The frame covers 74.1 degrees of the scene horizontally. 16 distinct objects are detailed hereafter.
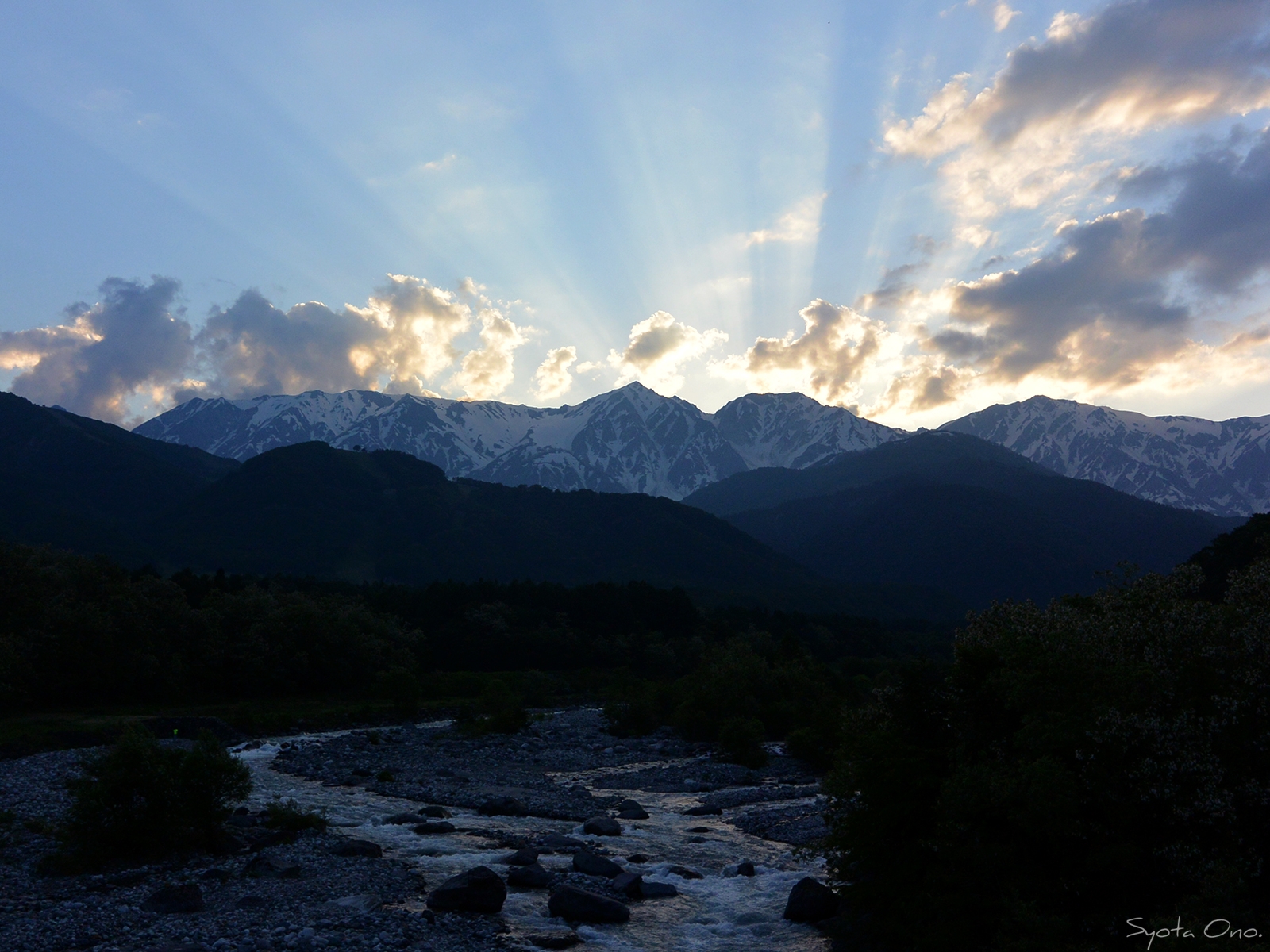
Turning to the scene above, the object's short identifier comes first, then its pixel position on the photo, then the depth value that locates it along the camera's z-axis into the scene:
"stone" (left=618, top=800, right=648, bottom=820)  42.03
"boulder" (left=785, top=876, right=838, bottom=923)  26.56
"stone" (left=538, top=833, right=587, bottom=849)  35.19
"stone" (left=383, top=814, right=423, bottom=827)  38.85
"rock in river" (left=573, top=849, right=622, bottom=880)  30.66
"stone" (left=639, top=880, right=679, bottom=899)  28.98
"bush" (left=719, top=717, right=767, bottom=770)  58.62
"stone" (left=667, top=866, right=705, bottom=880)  31.24
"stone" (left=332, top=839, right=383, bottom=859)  32.03
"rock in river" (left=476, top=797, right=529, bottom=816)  42.94
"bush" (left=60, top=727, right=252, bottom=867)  28.89
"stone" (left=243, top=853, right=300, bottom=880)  28.28
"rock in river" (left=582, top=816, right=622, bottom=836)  38.00
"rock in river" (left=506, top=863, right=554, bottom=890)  29.22
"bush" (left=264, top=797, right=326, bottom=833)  35.16
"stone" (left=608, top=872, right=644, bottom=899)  28.89
